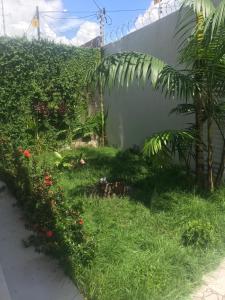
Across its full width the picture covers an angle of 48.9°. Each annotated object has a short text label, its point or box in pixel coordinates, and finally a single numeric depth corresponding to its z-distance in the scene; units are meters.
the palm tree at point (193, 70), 2.66
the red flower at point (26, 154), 3.12
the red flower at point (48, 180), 2.49
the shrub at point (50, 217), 2.10
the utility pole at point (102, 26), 5.83
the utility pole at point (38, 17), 11.04
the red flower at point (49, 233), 2.18
